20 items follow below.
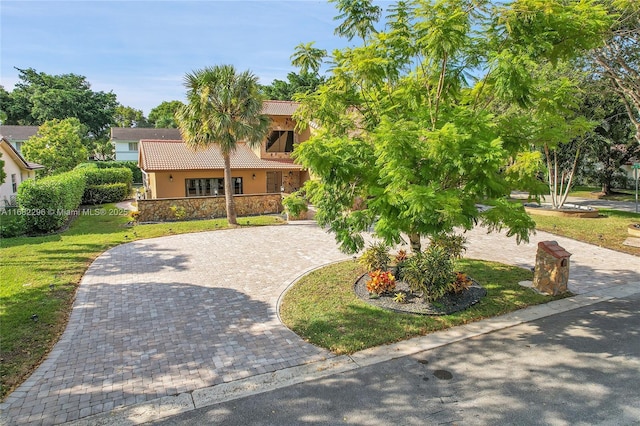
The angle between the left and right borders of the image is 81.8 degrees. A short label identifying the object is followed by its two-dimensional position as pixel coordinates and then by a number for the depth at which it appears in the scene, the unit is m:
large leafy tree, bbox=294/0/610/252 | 7.02
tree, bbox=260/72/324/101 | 50.28
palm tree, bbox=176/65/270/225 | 18.09
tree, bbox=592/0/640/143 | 15.06
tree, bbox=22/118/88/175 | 31.77
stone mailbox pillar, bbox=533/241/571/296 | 9.74
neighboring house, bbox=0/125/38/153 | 49.06
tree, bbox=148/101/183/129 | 78.71
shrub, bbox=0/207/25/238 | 16.47
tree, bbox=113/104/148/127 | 87.69
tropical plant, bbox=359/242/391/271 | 10.74
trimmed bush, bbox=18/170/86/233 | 16.77
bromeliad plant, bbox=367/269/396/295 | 9.55
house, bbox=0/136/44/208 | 23.47
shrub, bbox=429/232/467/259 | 11.14
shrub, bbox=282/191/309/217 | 9.76
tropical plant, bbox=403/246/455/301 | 8.99
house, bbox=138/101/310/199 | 24.41
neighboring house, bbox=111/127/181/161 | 51.81
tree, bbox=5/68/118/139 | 56.97
